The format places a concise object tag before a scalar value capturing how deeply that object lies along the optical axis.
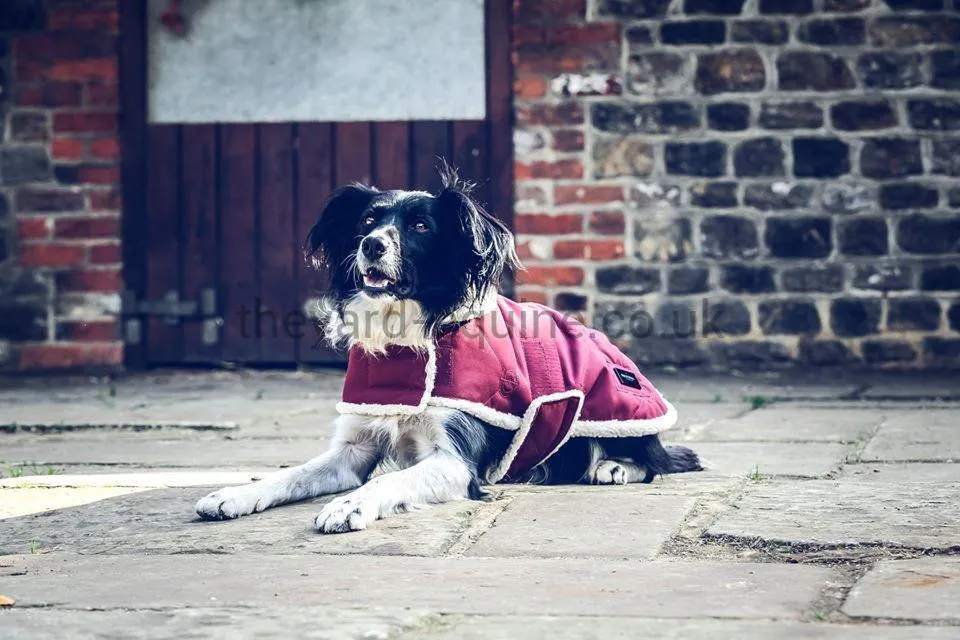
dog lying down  6.09
